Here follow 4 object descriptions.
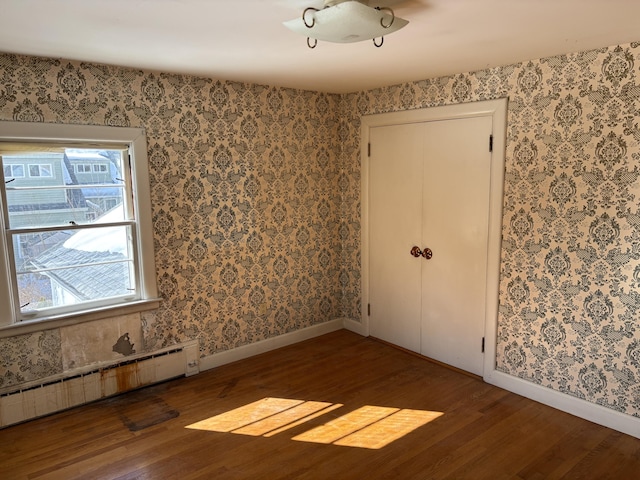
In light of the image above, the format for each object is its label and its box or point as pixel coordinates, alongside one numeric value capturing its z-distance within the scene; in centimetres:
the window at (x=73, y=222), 290
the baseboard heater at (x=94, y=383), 298
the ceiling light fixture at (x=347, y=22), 183
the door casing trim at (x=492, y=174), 323
